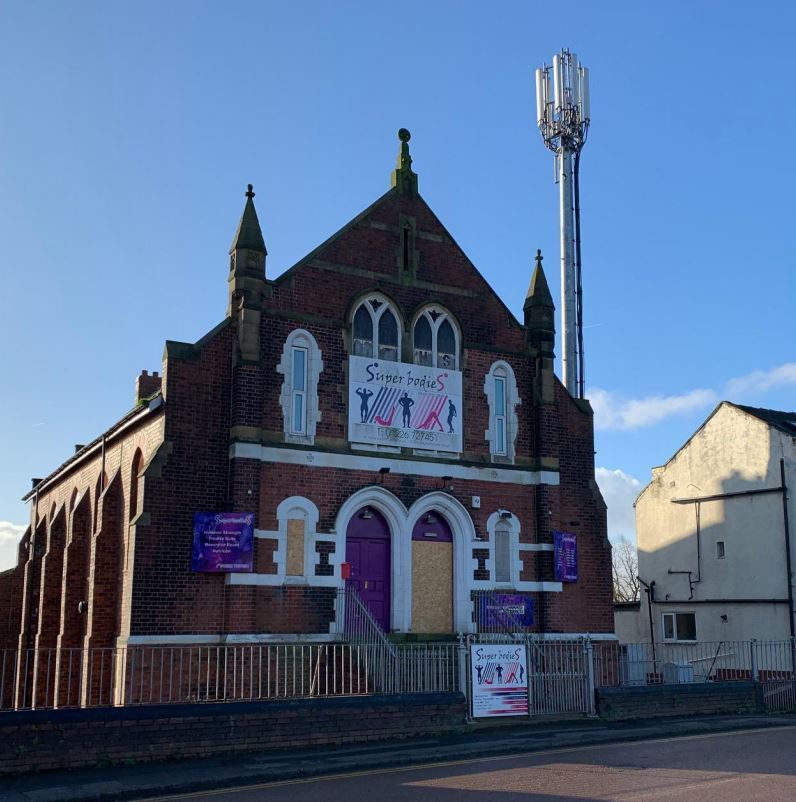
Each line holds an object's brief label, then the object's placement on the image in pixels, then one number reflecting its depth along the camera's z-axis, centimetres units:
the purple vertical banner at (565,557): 2322
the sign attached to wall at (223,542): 1950
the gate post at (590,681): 1883
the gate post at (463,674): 1736
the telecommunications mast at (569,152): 3609
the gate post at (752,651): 2153
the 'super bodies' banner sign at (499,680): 1753
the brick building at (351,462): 1989
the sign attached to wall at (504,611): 2238
